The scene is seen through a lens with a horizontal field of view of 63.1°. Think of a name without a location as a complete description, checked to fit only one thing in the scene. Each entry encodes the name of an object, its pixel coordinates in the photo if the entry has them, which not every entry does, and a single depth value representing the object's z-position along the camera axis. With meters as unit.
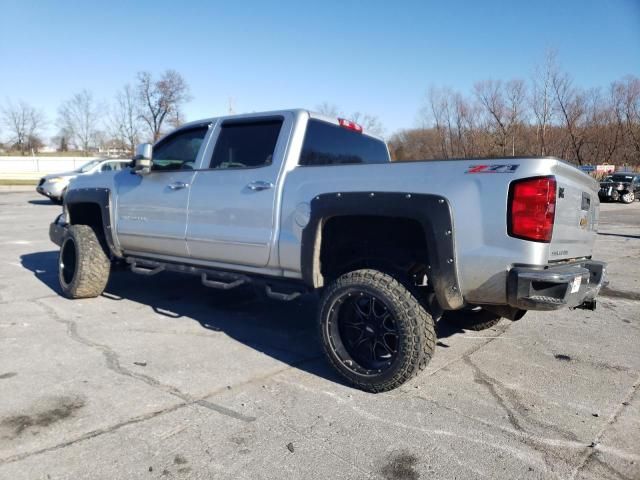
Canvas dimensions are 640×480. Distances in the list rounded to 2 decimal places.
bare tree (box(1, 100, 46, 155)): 77.49
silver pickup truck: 3.04
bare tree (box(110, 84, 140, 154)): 52.91
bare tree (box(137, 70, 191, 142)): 51.69
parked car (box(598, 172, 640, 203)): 31.67
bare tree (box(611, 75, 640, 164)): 58.41
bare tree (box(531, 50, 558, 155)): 41.53
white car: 18.39
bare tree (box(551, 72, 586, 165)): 51.29
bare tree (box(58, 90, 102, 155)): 65.04
